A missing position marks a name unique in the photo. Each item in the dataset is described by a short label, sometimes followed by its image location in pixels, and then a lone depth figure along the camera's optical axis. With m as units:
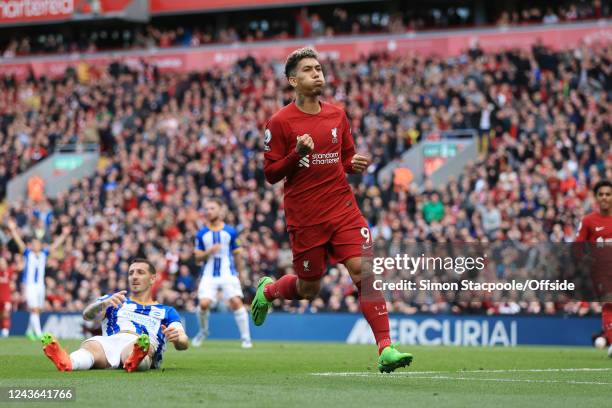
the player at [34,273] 26.67
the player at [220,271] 19.72
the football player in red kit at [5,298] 28.30
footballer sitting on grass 11.71
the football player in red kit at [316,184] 10.67
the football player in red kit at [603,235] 15.08
